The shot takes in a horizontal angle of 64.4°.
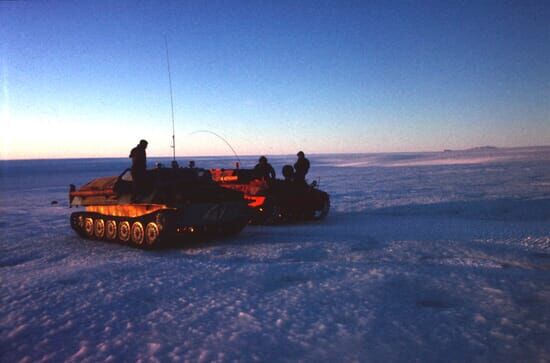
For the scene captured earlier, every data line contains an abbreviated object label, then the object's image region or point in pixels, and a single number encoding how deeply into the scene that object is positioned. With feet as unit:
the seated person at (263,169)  45.47
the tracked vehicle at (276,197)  41.57
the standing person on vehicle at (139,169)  32.78
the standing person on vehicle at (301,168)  45.73
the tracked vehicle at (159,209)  31.50
